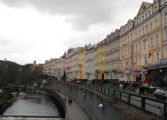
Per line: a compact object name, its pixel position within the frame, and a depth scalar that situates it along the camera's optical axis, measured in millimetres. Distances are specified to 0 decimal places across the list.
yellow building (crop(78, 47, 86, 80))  74943
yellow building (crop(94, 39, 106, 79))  56345
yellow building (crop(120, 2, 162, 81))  31217
